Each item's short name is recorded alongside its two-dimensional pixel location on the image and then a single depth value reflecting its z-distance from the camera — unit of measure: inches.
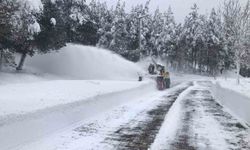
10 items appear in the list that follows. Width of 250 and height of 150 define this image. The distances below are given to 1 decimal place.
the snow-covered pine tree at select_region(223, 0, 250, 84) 855.6
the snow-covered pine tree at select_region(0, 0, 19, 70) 733.8
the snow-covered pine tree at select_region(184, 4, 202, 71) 2800.0
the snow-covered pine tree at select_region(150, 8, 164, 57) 2820.7
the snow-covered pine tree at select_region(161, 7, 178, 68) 2847.3
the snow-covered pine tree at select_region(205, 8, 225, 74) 2732.2
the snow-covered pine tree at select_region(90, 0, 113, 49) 2729.5
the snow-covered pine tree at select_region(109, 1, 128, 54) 2561.7
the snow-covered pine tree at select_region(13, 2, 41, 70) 987.9
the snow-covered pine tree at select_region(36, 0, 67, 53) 1127.9
